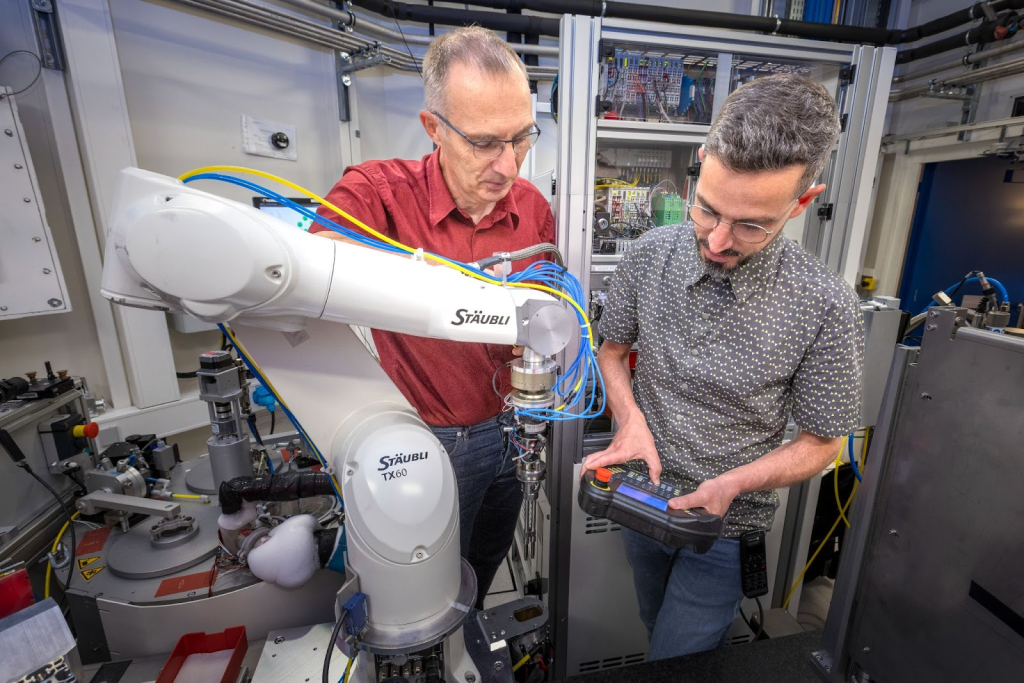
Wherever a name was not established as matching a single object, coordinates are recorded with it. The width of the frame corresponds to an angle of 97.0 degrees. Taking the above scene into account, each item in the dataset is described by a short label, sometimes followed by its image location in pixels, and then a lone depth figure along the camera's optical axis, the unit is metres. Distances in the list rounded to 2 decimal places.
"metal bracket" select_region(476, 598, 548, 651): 0.71
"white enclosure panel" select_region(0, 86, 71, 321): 1.50
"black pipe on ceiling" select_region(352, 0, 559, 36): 2.34
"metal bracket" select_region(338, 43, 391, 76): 2.38
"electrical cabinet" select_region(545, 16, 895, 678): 1.29
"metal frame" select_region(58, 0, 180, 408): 1.80
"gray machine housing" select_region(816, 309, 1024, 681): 0.54
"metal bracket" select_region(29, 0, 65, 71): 1.73
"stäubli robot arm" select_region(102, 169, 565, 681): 0.45
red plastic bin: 0.77
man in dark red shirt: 0.83
